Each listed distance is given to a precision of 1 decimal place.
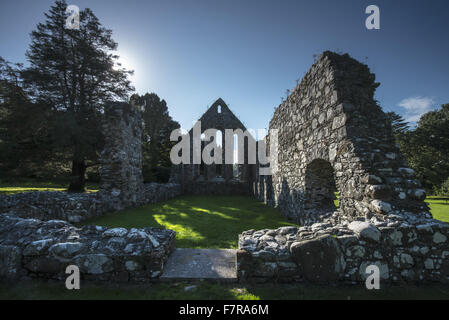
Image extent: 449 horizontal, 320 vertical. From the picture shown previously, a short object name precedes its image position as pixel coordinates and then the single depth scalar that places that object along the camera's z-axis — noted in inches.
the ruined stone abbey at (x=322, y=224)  96.3
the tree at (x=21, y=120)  313.1
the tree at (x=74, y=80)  359.9
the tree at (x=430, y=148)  645.3
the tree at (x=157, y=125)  844.0
